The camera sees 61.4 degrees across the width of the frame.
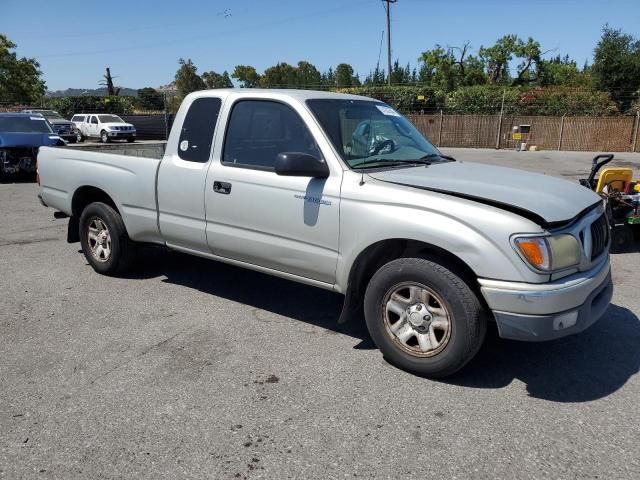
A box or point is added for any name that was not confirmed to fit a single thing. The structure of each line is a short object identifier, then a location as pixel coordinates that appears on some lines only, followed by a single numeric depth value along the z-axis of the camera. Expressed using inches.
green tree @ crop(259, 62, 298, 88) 3801.7
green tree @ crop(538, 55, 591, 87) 2592.5
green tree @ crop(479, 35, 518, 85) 2511.1
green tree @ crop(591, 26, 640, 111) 1576.0
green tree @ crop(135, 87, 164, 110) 2080.8
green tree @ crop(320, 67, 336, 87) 5707.7
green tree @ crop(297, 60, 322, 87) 4141.2
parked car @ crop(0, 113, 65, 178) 538.6
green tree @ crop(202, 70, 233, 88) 3176.7
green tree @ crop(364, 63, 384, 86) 3783.5
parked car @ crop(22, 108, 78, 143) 1110.4
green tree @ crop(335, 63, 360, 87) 4520.7
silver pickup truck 125.0
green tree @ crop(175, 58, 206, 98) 2497.5
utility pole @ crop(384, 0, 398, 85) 1673.8
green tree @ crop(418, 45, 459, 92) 2457.4
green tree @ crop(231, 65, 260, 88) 3469.0
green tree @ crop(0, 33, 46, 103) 1695.4
